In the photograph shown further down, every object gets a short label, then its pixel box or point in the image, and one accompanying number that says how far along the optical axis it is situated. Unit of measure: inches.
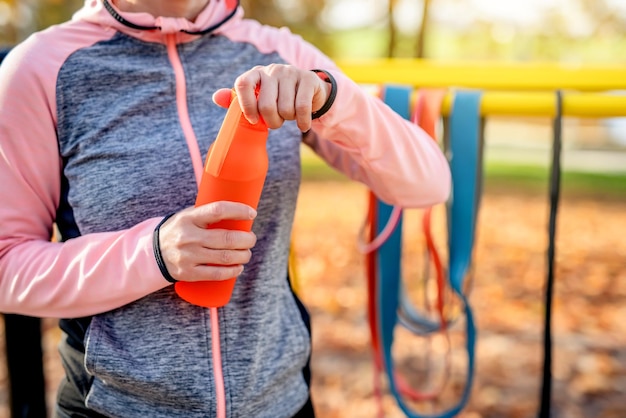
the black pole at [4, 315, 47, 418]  65.8
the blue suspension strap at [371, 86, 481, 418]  61.8
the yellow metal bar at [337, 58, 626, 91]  67.7
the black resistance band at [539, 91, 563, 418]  58.8
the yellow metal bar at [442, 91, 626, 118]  56.6
